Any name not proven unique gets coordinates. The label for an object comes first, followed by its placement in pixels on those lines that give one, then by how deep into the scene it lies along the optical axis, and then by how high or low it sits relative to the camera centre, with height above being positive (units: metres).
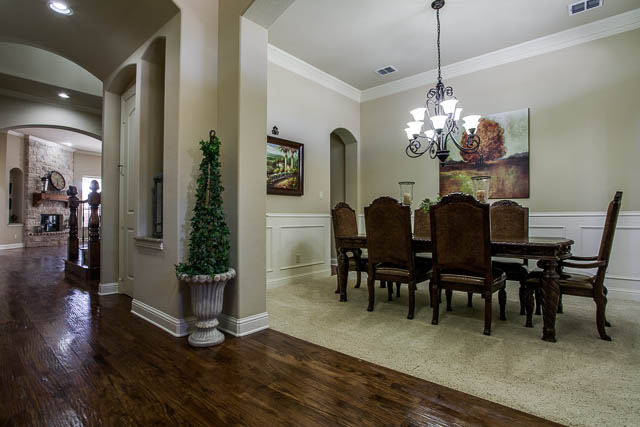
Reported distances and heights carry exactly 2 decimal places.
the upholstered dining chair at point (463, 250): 2.41 -0.29
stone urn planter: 2.14 -0.64
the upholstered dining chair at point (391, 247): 2.82 -0.30
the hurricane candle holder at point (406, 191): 3.61 +0.30
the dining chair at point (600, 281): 2.29 -0.51
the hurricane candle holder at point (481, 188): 3.08 +0.27
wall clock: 9.76 +1.10
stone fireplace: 8.98 +0.41
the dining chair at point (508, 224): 3.04 -0.10
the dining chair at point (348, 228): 3.59 -0.17
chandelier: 3.19 +1.03
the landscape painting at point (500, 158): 4.11 +0.79
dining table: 2.28 -0.32
